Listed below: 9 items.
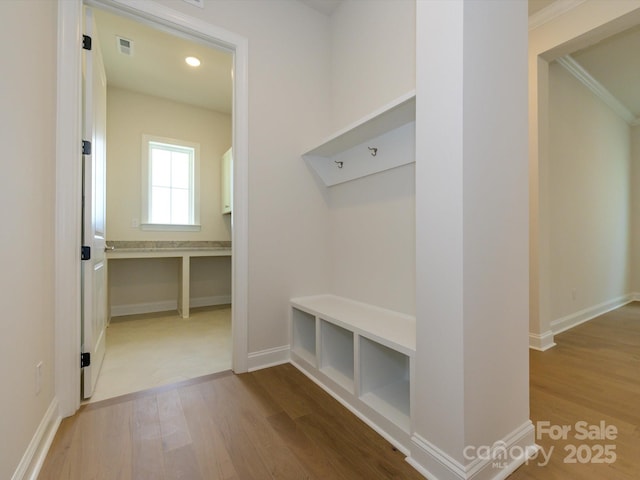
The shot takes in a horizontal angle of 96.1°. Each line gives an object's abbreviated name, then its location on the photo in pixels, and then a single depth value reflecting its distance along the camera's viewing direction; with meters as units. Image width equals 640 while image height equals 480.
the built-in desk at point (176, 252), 3.22
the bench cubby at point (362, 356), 1.37
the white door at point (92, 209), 1.63
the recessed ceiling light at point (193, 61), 2.97
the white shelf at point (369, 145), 1.54
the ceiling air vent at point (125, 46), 2.69
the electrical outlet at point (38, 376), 1.23
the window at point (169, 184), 3.74
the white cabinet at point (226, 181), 3.88
